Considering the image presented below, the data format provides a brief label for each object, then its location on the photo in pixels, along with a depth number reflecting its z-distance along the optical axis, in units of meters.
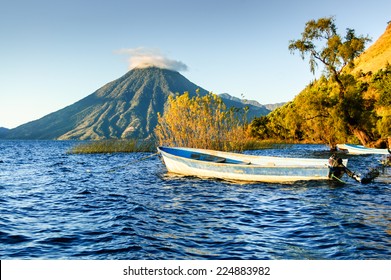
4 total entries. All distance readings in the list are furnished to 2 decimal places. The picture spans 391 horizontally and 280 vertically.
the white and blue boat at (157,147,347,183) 19.22
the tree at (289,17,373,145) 40.47
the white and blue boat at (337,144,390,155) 40.81
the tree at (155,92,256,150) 31.53
